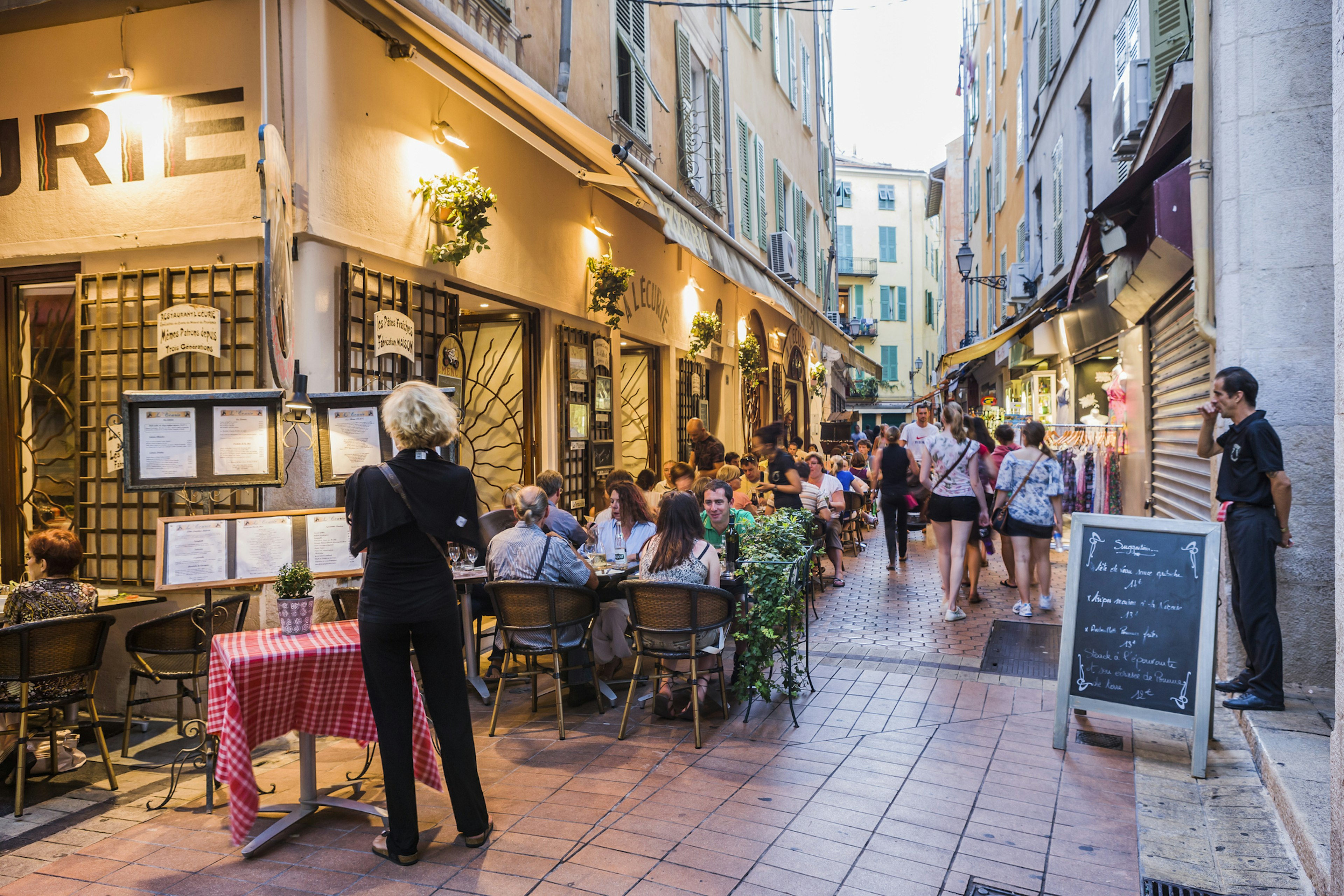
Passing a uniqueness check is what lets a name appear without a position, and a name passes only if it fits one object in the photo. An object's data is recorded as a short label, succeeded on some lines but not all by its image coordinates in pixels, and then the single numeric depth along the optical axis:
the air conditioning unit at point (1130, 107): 9.07
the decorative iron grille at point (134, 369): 5.59
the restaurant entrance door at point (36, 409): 6.21
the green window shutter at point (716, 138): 13.63
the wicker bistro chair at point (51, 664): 4.18
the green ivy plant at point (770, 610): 5.34
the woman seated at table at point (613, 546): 5.92
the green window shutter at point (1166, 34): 7.96
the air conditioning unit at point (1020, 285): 17.44
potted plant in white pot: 3.93
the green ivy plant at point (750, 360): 16.05
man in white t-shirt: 10.18
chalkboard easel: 4.48
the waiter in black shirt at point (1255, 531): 4.69
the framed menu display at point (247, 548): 5.01
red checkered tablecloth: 3.60
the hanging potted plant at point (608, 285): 9.45
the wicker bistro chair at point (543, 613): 5.19
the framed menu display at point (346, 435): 5.46
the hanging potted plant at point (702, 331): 13.04
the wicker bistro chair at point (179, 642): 4.89
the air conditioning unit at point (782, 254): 17.09
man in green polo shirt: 6.41
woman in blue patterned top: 7.89
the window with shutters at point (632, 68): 10.40
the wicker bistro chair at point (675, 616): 4.95
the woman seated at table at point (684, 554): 5.17
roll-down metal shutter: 6.81
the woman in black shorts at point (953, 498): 7.99
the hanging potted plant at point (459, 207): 6.53
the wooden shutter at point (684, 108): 12.50
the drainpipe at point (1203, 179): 5.71
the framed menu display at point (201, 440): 5.07
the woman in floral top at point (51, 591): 4.50
